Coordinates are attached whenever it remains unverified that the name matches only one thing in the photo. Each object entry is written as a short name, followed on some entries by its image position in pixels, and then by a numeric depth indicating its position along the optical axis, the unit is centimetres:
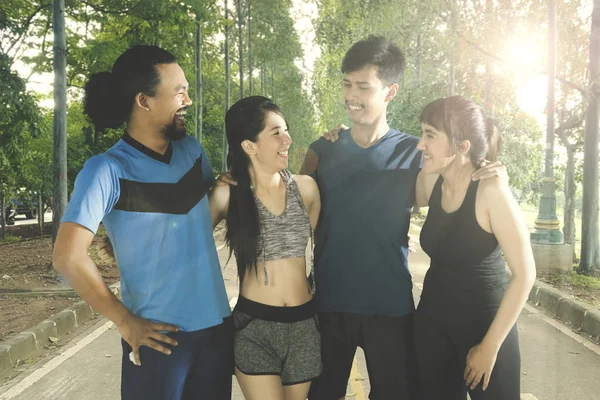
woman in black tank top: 247
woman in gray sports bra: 263
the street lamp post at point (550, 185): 1089
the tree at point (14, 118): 929
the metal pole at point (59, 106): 926
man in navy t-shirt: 301
